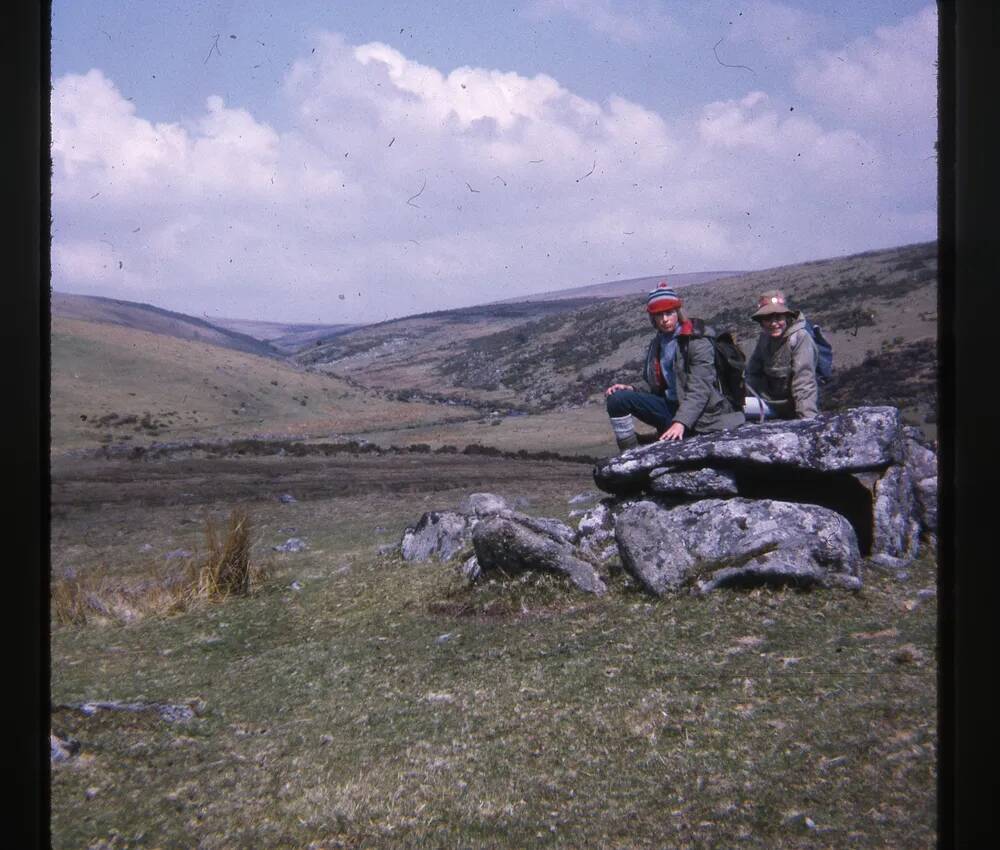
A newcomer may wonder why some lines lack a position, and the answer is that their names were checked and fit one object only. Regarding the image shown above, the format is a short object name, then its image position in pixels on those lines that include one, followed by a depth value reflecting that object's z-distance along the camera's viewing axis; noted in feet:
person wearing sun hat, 22.38
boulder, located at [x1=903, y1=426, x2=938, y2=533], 21.94
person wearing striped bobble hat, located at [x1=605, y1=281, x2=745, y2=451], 22.84
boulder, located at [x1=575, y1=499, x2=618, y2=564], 23.79
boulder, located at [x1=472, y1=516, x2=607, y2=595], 20.97
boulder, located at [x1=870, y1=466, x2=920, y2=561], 20.75
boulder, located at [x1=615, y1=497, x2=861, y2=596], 18.49
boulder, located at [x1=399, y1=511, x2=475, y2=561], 27.22
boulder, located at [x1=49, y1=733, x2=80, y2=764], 13.14
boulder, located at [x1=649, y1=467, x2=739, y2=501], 21.79
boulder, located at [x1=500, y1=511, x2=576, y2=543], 22.94
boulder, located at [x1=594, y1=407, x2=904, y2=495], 20.89
